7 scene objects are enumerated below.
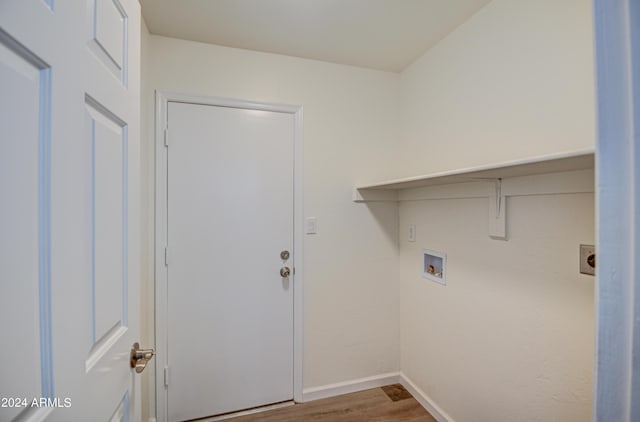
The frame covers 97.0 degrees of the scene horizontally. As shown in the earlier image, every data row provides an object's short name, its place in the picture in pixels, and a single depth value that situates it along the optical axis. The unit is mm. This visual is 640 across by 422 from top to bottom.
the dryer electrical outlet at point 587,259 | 1033
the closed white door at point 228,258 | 1741
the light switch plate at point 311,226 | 1976
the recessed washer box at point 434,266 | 1745
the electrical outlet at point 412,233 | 2020
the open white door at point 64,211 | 408
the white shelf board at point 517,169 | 858
